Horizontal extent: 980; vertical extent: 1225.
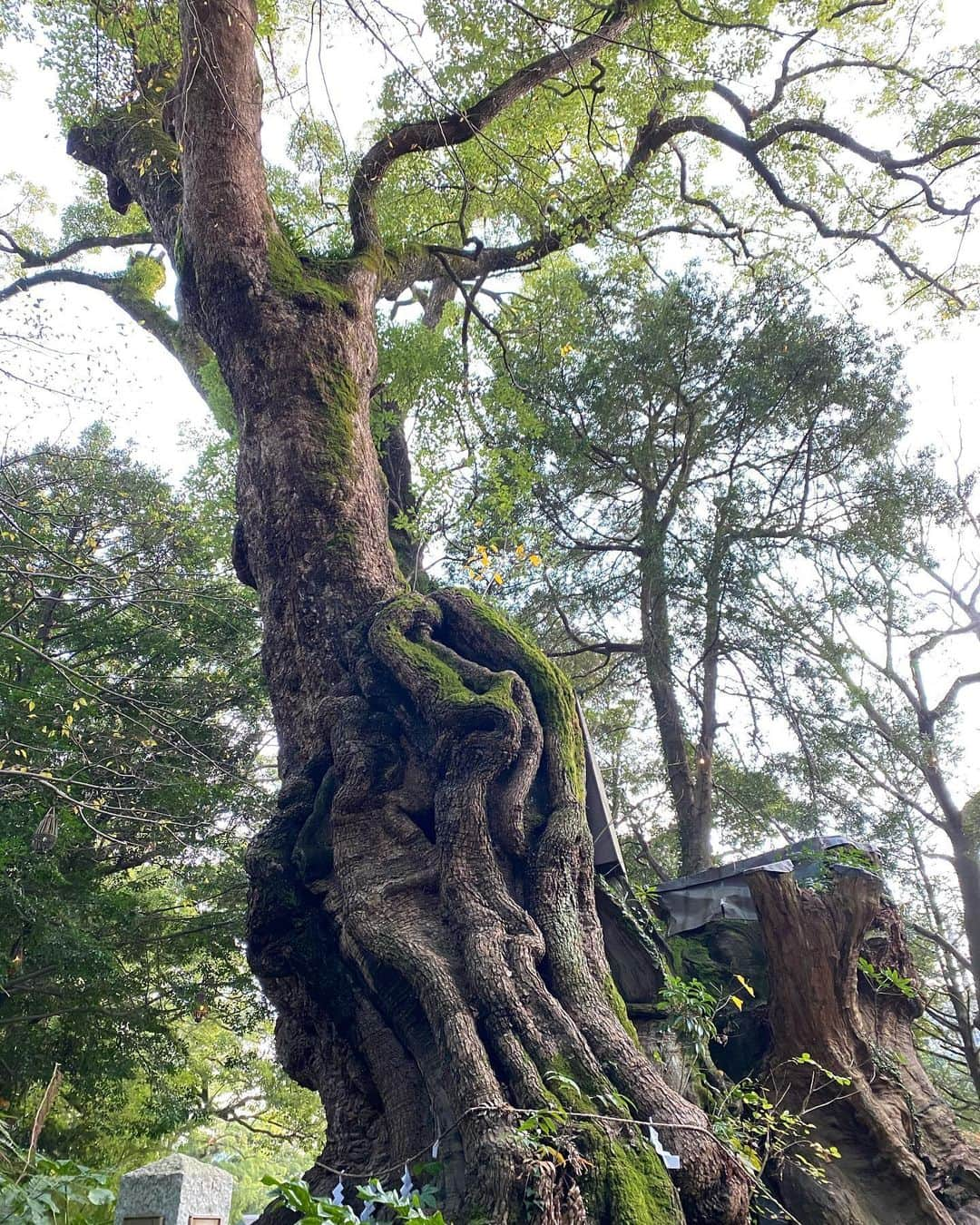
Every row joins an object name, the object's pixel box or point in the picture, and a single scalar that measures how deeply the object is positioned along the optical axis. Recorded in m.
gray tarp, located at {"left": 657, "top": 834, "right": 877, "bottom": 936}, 4.54
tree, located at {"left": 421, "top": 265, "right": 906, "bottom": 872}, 7.28
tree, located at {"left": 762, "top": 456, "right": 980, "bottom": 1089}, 6.89
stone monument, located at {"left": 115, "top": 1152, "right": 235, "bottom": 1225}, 3.49
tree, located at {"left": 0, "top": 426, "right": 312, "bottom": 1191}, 6.49
